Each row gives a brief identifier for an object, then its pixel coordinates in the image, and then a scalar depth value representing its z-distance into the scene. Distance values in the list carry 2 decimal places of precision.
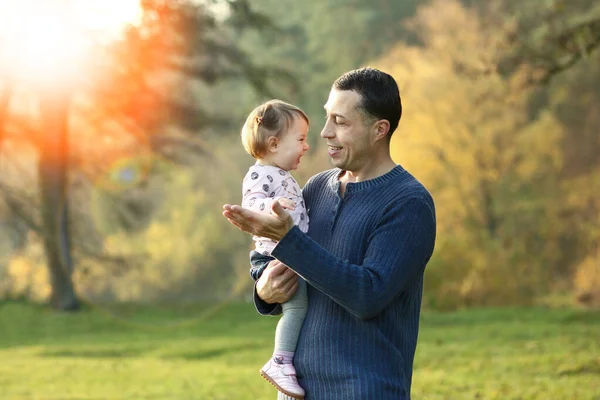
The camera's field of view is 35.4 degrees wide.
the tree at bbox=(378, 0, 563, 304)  26.36
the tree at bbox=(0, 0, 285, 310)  18.89
